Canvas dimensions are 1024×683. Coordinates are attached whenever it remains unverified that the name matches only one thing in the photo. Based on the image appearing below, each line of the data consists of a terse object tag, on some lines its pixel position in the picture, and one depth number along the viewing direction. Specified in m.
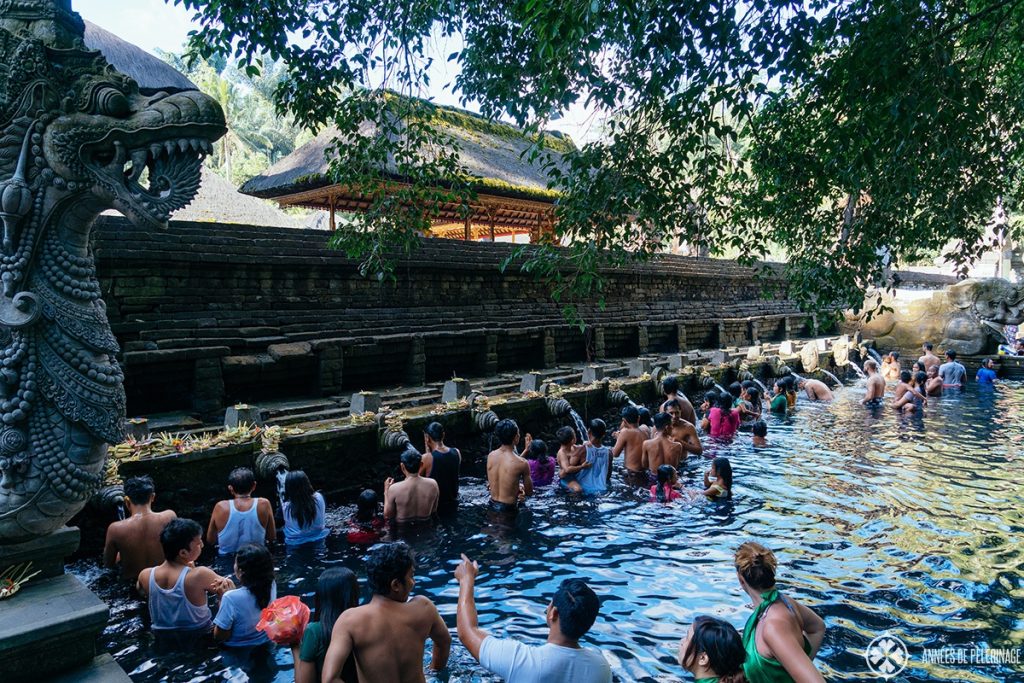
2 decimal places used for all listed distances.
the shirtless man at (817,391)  16.55
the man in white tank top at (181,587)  4.39
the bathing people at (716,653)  2.97
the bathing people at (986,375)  18.98
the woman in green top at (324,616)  3.45
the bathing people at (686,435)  9.59
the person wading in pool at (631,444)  9.27
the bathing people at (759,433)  11.23
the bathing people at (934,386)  16.81
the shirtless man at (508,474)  7.54
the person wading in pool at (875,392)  15.91
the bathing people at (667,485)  8.21
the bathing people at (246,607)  4.23
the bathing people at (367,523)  6.73
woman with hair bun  3.01
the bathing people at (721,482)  8.10
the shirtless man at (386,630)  3.19
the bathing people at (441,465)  7.61
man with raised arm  3.02
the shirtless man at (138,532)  5.16
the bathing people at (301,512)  6.33
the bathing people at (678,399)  9.97
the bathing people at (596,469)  8.44
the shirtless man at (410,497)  6.91
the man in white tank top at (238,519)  5.86
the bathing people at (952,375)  17.66
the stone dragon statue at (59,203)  2.91
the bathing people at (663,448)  9.02
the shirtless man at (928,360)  18.33
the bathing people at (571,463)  8.41
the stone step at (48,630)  2.50
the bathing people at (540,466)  8.62
